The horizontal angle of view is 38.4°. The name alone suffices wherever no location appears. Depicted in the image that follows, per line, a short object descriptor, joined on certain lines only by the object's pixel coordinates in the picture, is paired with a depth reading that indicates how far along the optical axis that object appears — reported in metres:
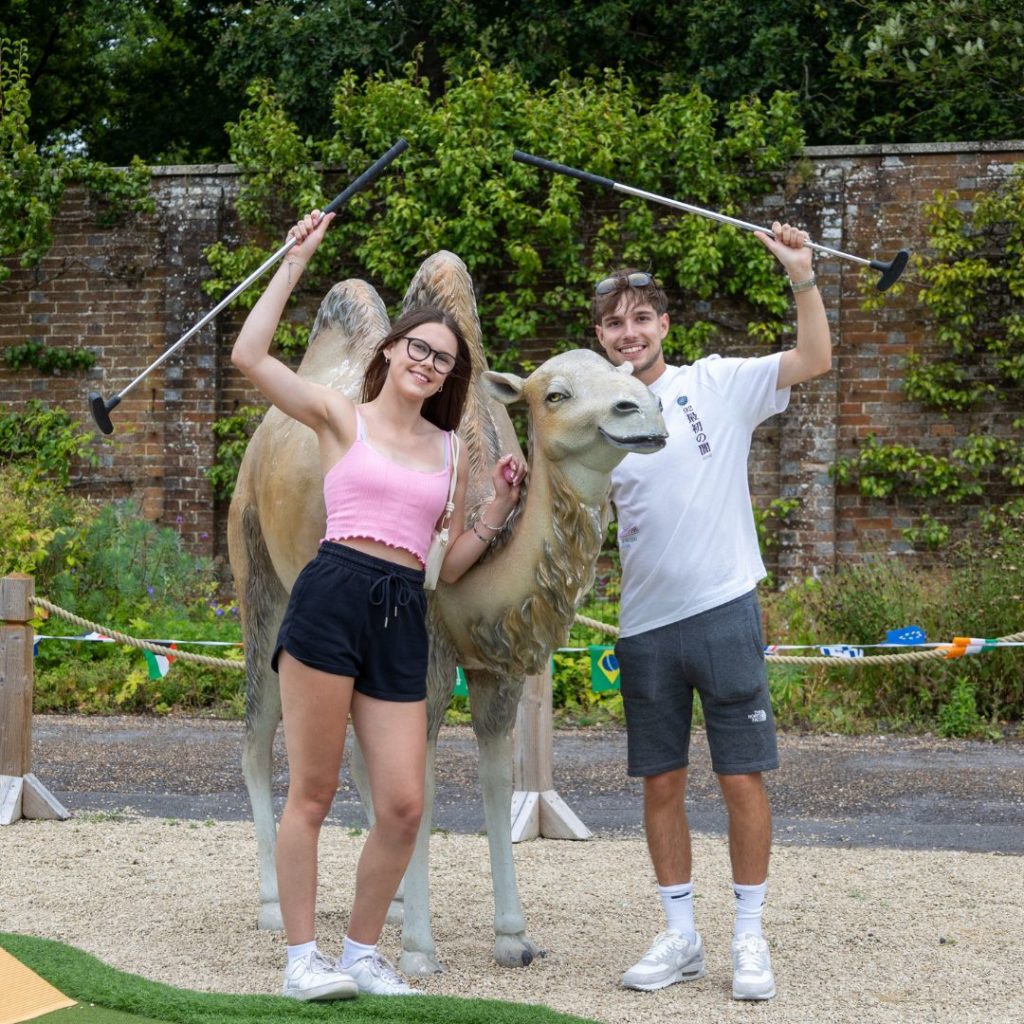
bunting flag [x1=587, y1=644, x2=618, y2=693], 7.05
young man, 4.29
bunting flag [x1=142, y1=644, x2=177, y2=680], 7.48
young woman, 3.80
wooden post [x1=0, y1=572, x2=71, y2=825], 6.89
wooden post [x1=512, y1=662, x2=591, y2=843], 6.82
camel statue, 4.04
